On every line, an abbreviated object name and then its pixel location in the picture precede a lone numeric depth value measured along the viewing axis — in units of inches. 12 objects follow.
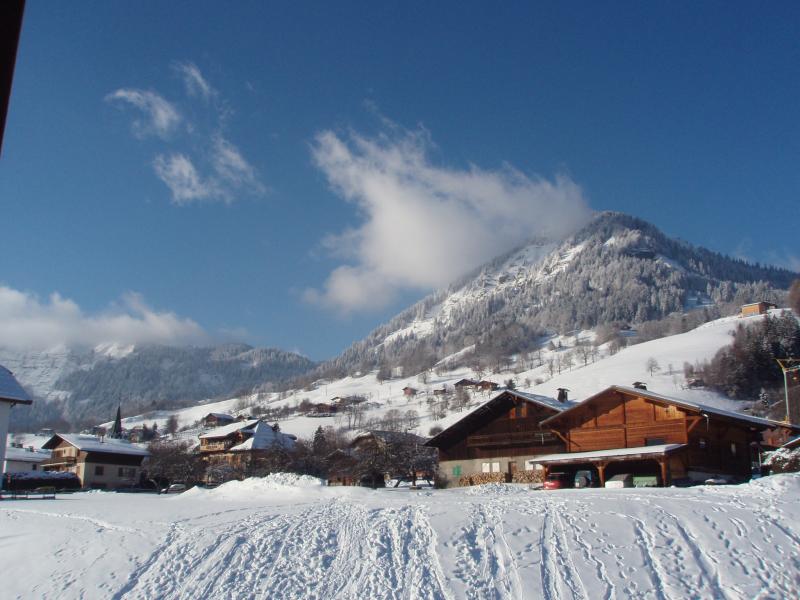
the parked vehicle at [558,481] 1519.4
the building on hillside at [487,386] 7463.6
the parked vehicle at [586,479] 1555.1
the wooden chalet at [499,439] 1918.1
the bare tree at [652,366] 5384.4
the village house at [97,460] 2903.3
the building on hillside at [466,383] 7732.8
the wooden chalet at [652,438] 1469.0
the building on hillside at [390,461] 2421.3
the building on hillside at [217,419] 7232.8
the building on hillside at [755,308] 7006.9
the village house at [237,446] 2736.0
